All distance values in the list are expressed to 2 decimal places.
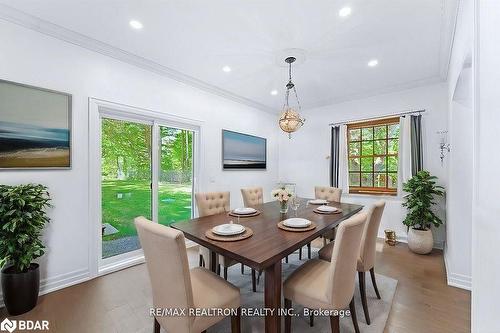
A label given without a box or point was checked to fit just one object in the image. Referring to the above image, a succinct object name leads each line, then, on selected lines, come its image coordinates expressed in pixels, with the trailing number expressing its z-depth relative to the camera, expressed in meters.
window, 4.27
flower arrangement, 2.53
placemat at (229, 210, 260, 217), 2.50
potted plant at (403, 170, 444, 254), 3.39
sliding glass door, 3.03
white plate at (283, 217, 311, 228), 1.95
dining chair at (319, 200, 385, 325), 1.95
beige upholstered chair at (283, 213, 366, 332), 1.42
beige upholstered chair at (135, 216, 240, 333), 1.21
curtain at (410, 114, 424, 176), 3.83
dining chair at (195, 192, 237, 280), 2.42
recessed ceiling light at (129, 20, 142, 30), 2.31
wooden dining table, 1.37
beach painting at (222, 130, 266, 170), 4.40
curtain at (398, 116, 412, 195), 3.91
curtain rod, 3.89
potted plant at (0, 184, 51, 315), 1.93
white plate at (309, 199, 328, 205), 3.16
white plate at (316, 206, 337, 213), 2.61
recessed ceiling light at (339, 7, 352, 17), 2.07
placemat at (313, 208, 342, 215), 2.57
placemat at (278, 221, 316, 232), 1.91
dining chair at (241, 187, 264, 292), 3.40
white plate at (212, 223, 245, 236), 1.73
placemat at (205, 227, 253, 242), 1.65
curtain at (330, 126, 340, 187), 4.71
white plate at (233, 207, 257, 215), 2.53
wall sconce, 3.43
